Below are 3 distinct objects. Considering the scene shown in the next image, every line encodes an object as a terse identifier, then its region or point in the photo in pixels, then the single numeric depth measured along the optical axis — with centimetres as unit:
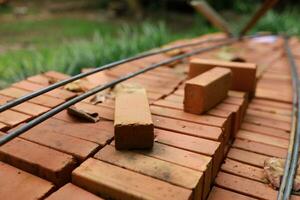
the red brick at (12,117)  141
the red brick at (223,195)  121
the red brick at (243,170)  132
